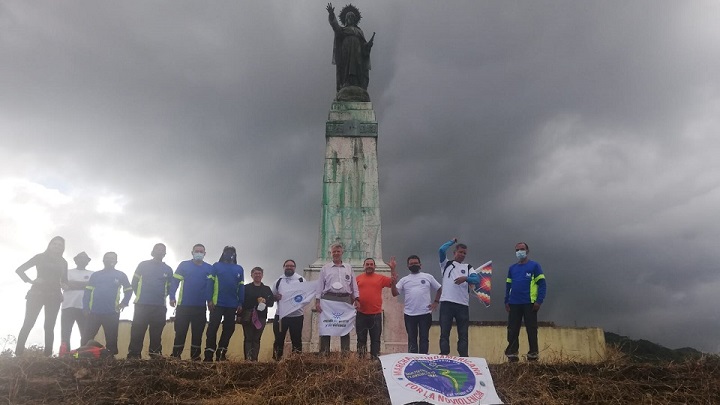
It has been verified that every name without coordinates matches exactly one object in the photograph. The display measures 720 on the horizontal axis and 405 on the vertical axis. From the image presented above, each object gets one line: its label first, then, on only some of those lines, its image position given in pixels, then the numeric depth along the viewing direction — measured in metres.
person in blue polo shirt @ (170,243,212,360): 7.95
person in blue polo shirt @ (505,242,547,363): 7.66
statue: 14.34
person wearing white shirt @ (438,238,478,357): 7.83
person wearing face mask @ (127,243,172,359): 7.97
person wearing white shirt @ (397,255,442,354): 7.82
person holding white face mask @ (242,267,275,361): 8.26
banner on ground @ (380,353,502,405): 5.67
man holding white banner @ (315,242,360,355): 8.00
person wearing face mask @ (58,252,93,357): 8.55
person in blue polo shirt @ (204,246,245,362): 8.09
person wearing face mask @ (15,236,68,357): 7.98
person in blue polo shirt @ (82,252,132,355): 8.15
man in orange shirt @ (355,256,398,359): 7.92
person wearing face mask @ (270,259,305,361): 8.18
